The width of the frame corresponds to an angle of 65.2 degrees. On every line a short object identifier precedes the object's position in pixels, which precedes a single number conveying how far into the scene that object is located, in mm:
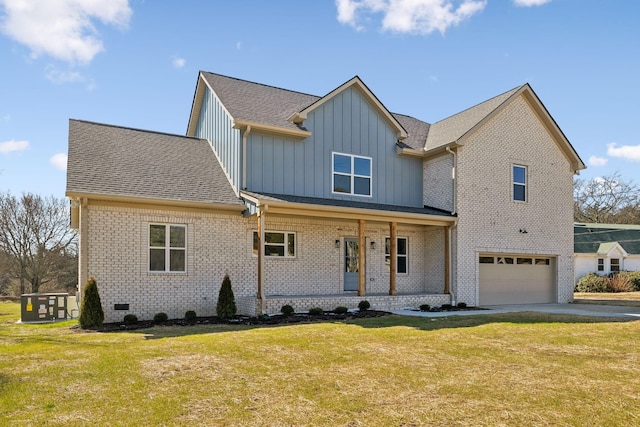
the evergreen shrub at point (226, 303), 13836
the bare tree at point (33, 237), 34094
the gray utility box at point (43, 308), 13984
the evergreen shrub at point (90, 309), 12125
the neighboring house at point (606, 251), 33375
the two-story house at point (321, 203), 14125
